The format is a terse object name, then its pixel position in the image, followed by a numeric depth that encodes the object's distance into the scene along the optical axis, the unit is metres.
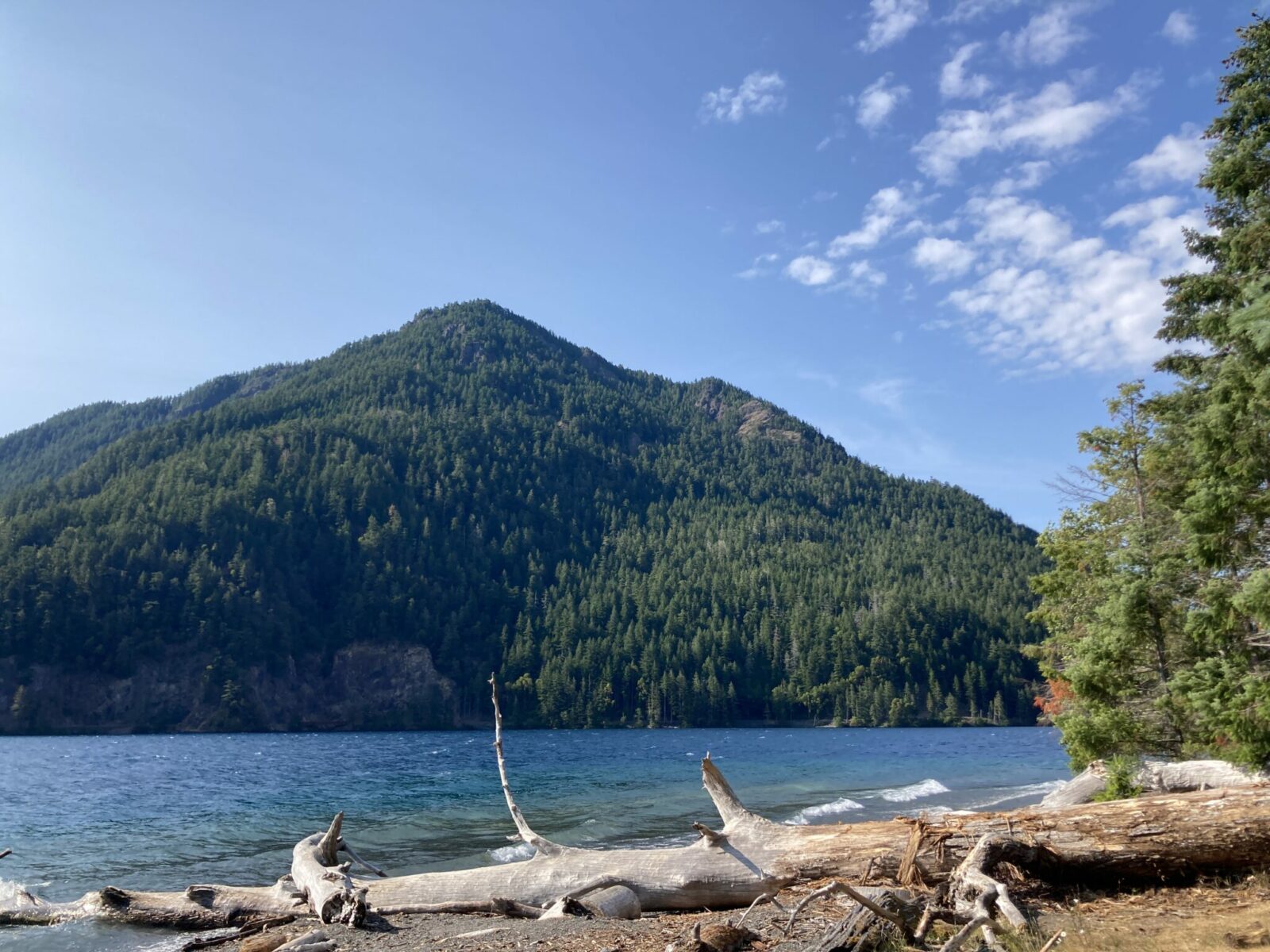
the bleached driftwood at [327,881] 11.78
